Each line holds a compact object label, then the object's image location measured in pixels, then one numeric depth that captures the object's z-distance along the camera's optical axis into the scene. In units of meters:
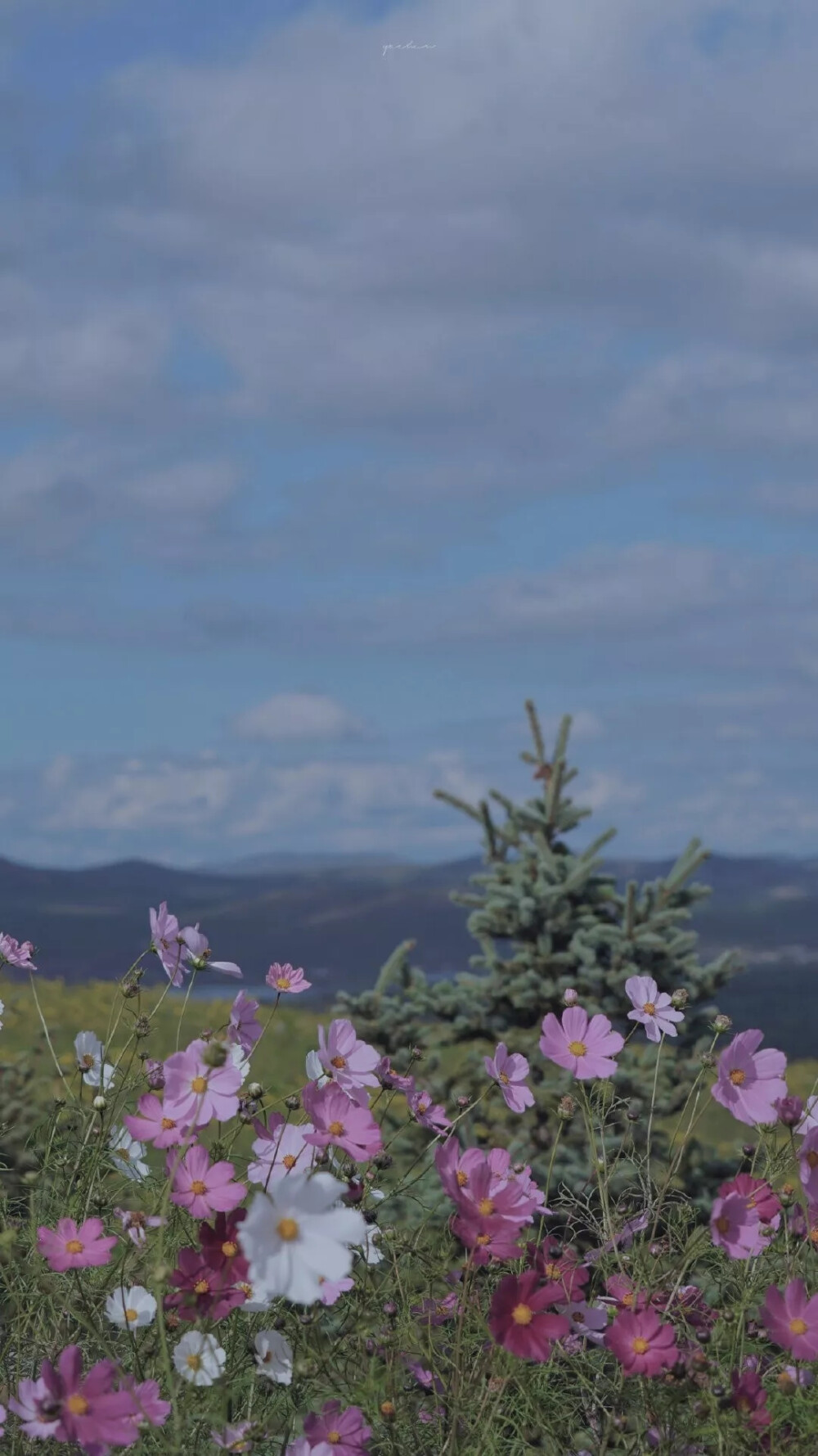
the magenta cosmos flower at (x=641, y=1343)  2.14
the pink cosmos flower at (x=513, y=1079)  2.77
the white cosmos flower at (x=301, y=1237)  1.76
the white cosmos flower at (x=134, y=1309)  2.37
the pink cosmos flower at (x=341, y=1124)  2.35
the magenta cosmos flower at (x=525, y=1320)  2.08
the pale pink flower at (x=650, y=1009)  2.88
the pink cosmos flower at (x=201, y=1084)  2.27
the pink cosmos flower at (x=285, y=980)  2.97
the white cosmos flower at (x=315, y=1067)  2.59
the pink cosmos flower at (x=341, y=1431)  2.17
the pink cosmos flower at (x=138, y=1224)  2.47
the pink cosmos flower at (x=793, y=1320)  2.25
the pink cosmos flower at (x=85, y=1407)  1.93
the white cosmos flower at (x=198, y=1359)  2.19
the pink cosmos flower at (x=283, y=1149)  2.42
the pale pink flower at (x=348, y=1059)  2.57
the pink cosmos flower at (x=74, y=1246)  2.27
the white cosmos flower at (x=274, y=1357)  2.27
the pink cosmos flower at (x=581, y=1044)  2.70
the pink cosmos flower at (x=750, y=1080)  2.48
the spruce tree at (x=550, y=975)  5.70
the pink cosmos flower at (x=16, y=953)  3.39
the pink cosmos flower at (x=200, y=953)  2.93
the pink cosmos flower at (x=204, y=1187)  2.27
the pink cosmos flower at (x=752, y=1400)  2.15
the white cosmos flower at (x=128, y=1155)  2.88
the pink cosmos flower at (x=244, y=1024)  2.72
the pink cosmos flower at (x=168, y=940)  3.02
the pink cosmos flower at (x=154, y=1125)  2.38
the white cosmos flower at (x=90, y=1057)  2.91
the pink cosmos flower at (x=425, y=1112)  2.78
